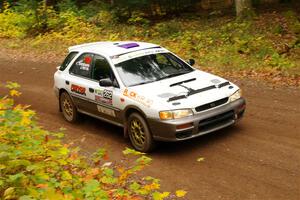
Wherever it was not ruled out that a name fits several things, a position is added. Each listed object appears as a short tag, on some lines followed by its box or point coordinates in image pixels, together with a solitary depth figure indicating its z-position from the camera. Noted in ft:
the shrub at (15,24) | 81.00
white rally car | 26.30
